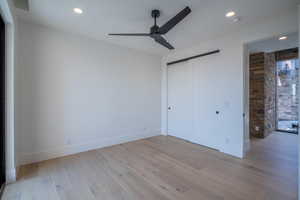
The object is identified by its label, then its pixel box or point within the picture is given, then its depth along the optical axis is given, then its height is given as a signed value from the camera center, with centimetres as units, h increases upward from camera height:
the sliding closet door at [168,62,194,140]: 401 -9
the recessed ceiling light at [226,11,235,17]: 236 +141
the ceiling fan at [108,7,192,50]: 200 +110
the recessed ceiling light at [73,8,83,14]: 228 +143
